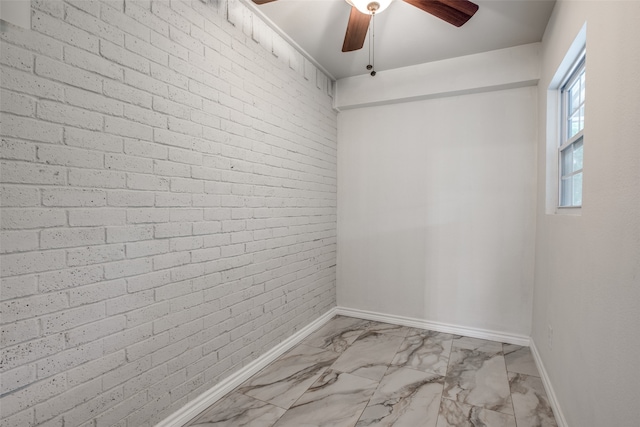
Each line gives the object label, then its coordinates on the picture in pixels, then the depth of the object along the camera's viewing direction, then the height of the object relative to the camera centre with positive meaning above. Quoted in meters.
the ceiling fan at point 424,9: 1.67 +1.12
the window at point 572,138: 1.84 +0.46
